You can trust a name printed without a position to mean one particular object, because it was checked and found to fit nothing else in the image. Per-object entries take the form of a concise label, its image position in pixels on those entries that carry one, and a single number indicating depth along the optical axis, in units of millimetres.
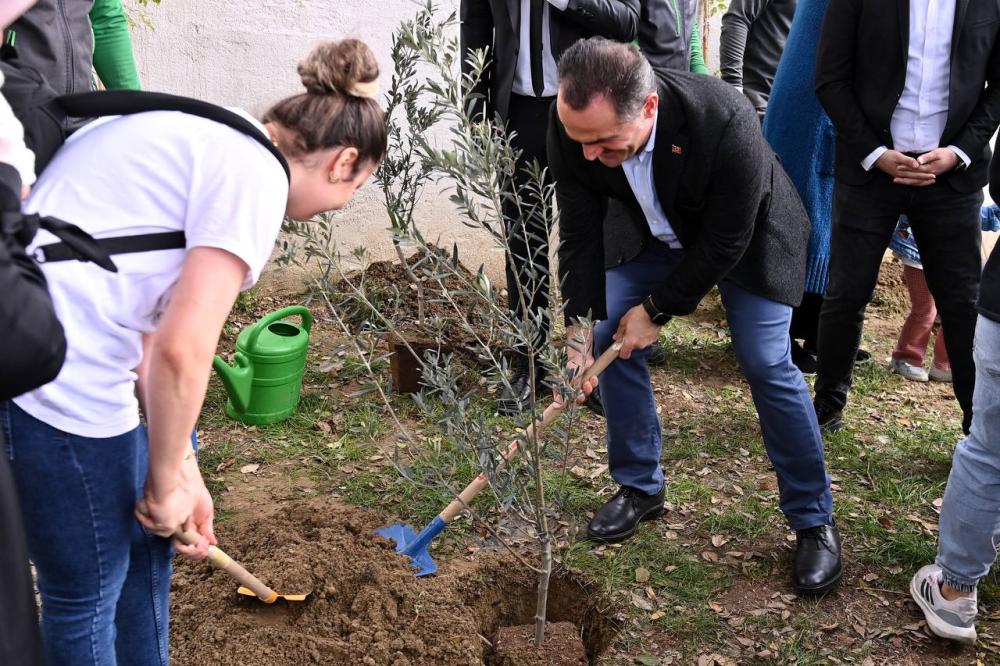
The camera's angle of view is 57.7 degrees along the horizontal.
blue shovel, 2891
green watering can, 4039
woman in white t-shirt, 1610
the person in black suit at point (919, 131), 3598
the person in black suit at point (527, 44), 3830
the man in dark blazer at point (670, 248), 2689
